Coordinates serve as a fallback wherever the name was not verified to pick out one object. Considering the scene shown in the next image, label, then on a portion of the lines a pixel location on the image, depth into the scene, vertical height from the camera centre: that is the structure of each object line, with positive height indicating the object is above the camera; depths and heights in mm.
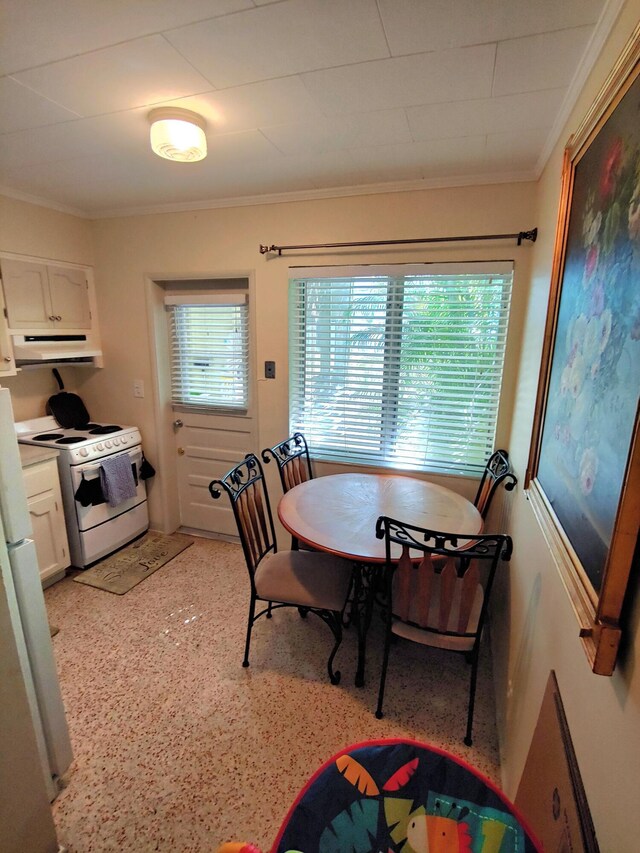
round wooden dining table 1762 -879
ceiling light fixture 1567 +871
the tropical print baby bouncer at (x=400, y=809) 683 -871
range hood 2592 -54
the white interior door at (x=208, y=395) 2949 -410
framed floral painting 669 -64
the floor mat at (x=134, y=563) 2658 -1634
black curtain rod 2041 +615
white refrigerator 1095 -1031
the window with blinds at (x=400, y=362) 2311 -106
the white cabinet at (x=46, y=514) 2391 -1102
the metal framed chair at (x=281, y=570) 1854 -1177
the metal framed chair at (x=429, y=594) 1473 -1001
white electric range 2611 -955
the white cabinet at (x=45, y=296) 2545 +326
